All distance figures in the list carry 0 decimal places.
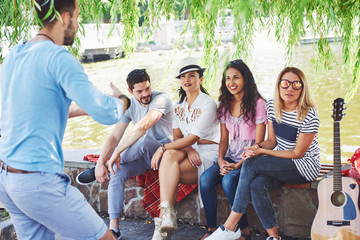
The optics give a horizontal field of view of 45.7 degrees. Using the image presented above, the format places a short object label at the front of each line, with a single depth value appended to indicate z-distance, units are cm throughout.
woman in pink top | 388
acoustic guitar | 325
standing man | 206
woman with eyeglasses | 349
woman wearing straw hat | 383
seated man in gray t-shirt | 417
